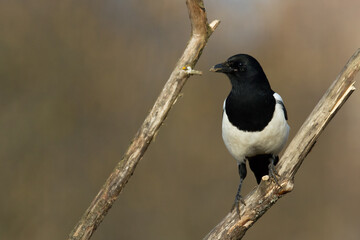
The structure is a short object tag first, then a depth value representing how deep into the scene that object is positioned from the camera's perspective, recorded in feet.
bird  18.25
